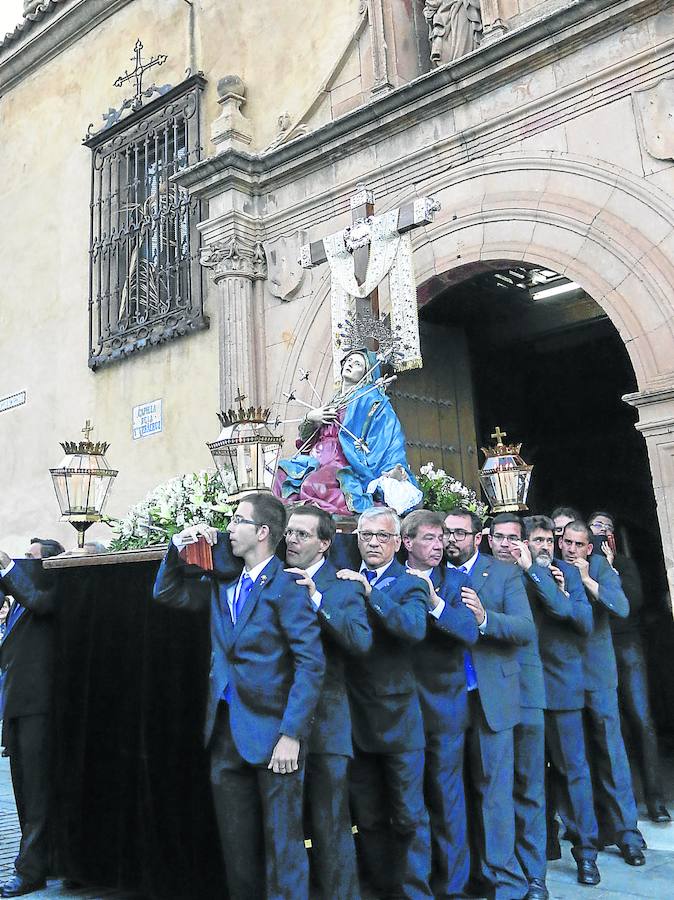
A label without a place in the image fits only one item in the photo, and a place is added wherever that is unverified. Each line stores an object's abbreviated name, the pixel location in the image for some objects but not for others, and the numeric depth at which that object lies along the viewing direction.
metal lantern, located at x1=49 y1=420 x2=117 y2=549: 5.62
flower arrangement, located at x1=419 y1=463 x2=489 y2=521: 6.07
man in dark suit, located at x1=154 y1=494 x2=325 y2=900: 3.20
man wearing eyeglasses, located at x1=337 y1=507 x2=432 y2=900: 3.75
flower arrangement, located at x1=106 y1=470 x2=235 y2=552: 5.09
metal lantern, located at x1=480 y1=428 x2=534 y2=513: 5.97
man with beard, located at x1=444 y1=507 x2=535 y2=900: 3.95
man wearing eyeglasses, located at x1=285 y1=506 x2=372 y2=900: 3.41
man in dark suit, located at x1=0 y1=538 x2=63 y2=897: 4.39
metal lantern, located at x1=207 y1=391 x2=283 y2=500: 4.94
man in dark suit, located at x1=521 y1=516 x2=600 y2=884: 4.57
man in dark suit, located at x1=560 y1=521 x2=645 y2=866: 4.85
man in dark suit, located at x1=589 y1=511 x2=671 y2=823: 5.73
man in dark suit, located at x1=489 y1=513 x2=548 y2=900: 4.11
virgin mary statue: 5.48
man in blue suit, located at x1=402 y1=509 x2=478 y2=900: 3.95
